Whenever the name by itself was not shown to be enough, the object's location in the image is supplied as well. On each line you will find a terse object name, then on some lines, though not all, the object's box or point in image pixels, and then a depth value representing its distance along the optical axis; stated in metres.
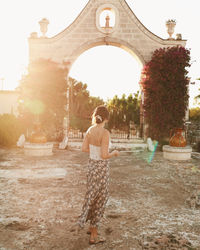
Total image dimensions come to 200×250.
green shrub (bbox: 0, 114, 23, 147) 12.98
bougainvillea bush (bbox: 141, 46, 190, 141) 11.95
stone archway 13.22
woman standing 3.88
